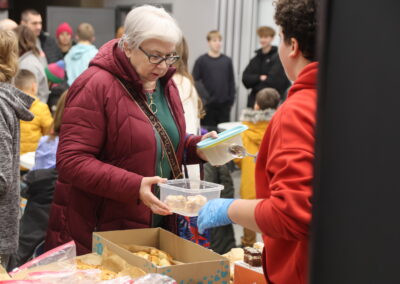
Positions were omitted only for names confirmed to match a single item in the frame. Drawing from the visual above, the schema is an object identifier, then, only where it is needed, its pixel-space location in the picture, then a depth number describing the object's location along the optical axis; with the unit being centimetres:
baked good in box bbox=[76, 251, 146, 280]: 246
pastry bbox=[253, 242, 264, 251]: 290
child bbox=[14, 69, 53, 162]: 509
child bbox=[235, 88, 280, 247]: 533
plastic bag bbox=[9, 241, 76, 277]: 254
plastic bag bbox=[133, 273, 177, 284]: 232
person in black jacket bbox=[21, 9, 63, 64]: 843
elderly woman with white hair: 273
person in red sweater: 189
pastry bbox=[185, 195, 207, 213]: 258
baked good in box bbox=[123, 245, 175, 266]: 258
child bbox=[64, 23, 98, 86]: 774
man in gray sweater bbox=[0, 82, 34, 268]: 306
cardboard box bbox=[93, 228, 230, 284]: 240
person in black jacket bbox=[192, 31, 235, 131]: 970
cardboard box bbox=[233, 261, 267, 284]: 260
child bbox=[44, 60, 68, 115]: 776
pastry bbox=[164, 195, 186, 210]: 260
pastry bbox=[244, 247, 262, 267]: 264
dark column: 110
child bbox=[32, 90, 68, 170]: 416
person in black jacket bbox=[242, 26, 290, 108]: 879
